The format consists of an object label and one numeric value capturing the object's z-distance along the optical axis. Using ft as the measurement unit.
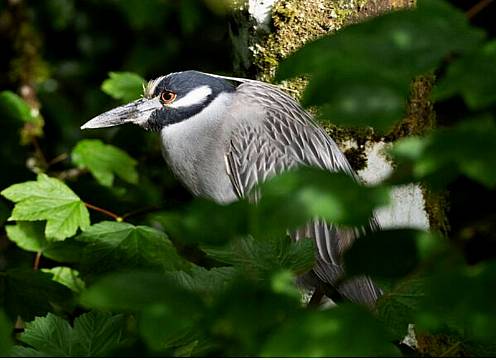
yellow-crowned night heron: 23.76
